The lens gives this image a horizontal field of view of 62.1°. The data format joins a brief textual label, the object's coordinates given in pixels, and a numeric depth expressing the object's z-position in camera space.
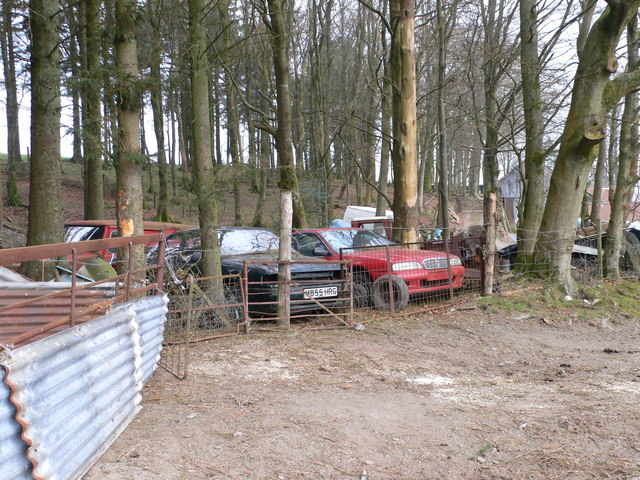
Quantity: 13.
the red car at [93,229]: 11.71
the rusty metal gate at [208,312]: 7.70
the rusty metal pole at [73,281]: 3.26
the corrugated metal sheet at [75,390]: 2.47
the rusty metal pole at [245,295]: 8.14
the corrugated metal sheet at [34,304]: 3.97
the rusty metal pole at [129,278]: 4.30
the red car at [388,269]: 9.59
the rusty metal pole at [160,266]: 5.16
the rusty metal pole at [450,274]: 10.21
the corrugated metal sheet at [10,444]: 2.28
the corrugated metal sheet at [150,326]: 4.45
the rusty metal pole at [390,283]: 9.23
